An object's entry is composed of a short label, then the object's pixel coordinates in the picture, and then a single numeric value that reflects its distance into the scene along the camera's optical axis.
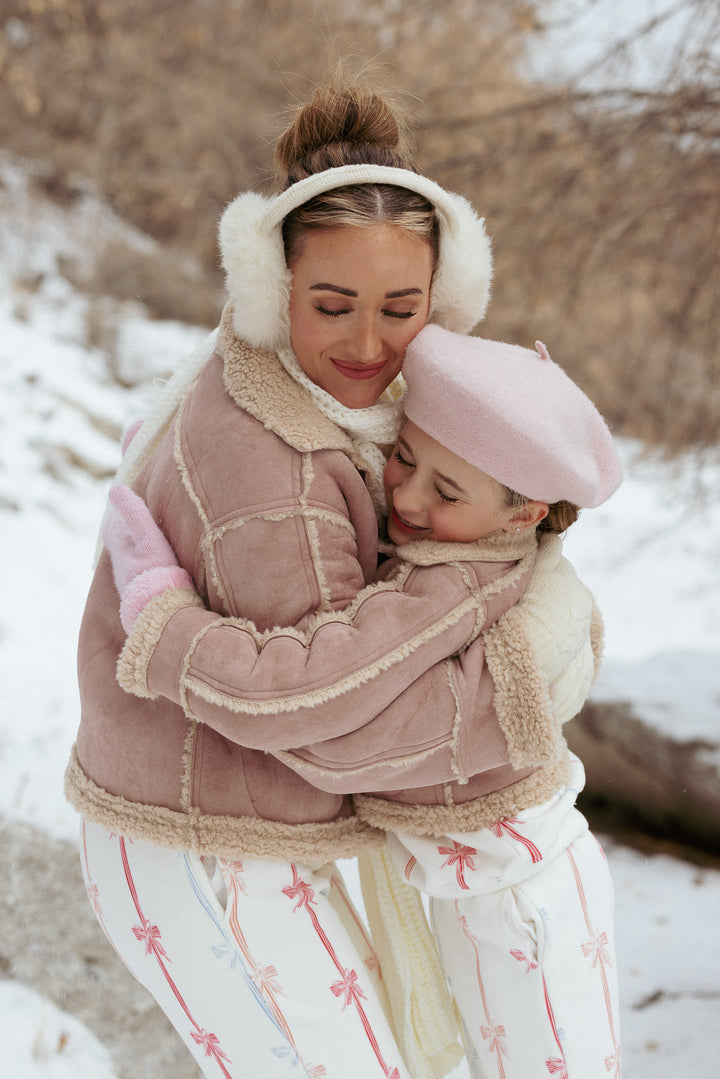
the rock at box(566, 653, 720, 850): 3.65
